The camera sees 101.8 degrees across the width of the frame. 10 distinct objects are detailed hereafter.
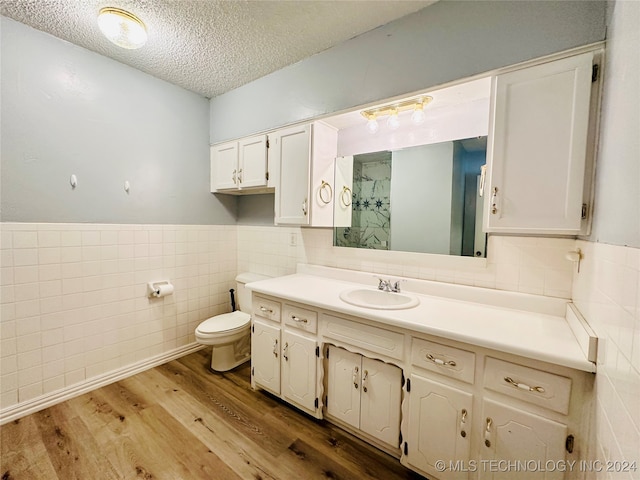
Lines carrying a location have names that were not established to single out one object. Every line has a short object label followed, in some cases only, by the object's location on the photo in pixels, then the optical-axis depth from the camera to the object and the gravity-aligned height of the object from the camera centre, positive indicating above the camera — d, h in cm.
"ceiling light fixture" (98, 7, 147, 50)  150 +116
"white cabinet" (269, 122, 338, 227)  195 +41
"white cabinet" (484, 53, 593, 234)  110 +38
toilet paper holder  230 -59
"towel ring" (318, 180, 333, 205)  203 +29
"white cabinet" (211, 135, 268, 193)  230 +57
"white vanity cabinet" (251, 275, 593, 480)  98 -77
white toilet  215 -94
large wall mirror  158 +21
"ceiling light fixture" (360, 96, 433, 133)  165 +80
